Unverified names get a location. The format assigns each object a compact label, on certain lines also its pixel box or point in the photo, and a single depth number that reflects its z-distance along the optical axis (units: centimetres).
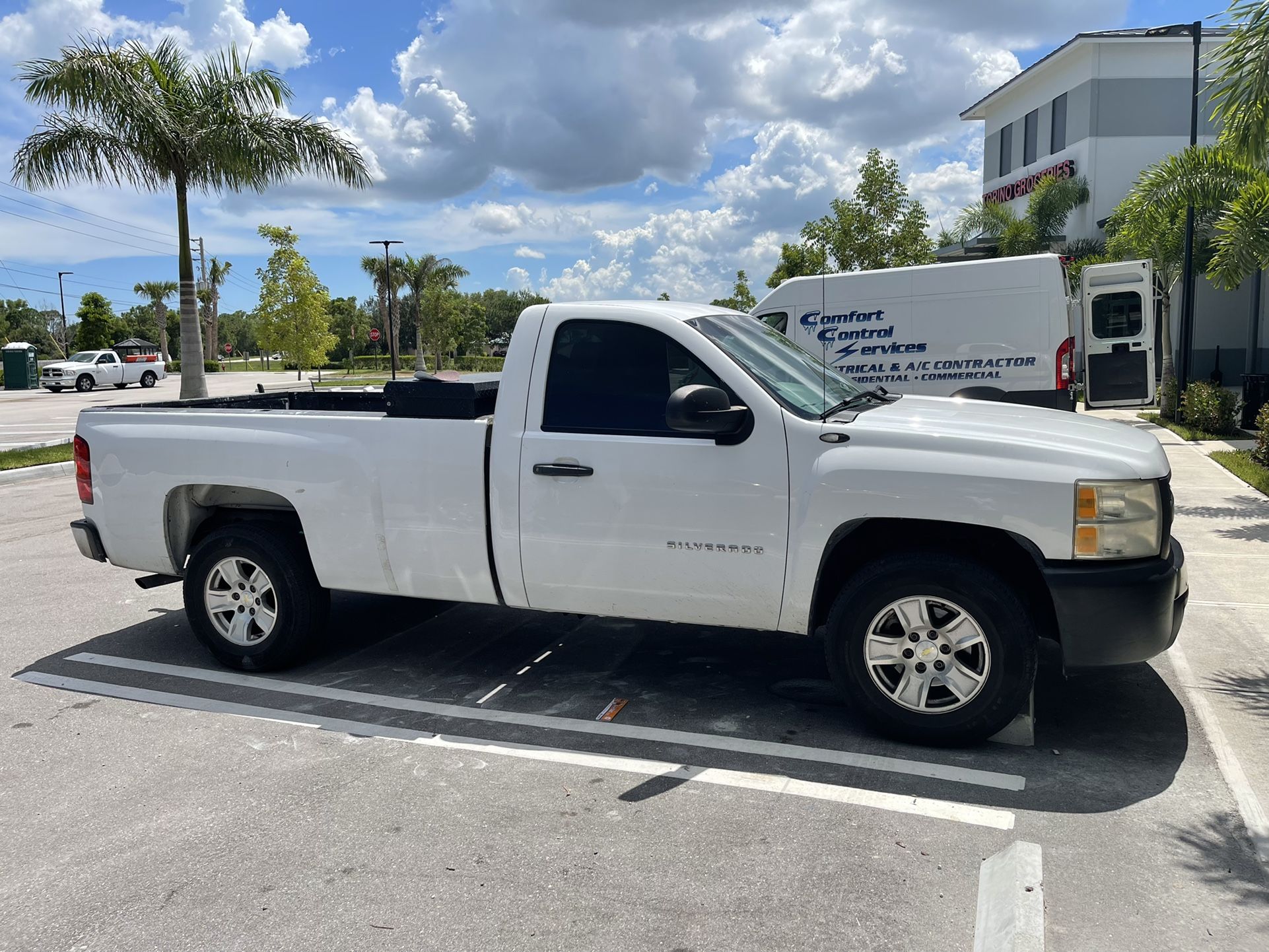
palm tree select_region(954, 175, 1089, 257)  3017
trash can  1513
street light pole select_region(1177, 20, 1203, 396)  1758
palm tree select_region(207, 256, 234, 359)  8819
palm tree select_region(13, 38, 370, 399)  1616
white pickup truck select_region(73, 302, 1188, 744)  400
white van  1187
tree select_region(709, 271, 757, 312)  4769
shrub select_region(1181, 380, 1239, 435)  1549
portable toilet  4334
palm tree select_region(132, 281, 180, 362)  8644
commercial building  2927
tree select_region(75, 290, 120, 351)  6956
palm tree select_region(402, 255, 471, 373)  5938
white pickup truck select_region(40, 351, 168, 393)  4069
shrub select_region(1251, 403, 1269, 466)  1157
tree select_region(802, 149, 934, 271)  2473
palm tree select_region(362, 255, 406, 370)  5997
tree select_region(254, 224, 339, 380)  3678
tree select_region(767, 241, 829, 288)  2660
